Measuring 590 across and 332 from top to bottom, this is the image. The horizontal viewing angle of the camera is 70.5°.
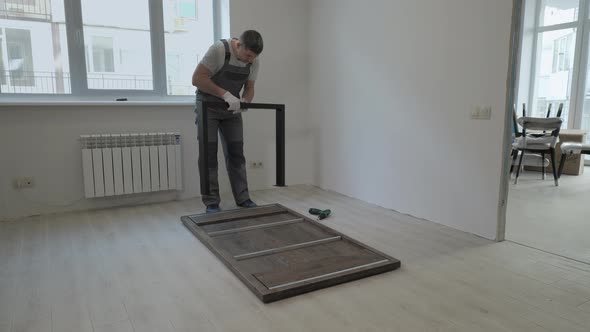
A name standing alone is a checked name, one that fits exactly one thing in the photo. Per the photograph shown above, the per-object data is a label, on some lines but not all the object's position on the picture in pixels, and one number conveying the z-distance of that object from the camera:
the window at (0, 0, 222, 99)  3.24
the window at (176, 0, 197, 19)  3.86
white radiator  3.39
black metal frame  2.90
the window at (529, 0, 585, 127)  6.10
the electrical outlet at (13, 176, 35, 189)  3.23
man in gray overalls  3.05
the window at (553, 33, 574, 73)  6.14
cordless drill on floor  3.22
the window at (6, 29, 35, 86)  3.21
